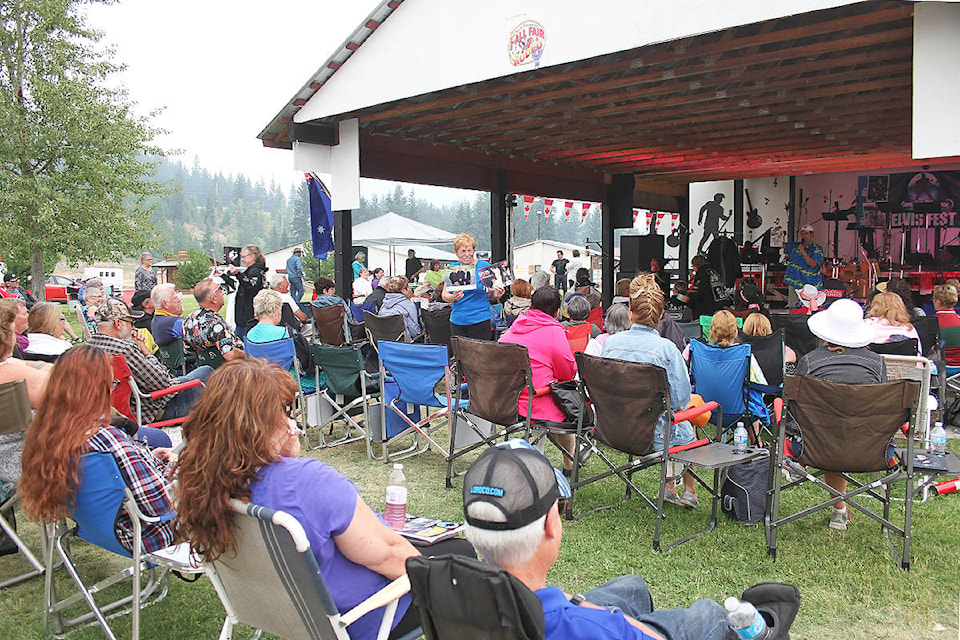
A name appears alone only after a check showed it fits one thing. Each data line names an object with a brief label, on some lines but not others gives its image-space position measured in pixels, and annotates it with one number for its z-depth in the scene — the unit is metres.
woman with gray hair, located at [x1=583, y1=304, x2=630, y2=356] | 4.85
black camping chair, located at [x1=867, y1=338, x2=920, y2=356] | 4.66
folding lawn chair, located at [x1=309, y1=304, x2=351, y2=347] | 6.57
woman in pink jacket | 4.20
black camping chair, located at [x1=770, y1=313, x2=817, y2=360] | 5.80
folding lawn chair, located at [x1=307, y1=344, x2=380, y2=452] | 4.95
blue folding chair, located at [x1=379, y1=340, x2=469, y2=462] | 4.63
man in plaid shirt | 3.95
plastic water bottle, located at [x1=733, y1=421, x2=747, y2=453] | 3.69
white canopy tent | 19.88
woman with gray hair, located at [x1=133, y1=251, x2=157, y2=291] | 10.99
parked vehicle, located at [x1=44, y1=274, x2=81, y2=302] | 20.09
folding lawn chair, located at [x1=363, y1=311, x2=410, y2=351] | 5.91
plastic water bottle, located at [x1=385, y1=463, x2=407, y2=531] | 2.37
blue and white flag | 9.11
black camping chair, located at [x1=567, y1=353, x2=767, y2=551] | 3.38
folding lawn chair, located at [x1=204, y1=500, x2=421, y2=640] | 1.68
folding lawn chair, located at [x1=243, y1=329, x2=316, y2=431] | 5.02
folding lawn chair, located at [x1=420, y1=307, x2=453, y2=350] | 7.06
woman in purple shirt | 1.77
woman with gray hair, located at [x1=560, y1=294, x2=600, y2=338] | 5.79
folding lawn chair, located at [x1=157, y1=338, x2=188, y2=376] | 5.41
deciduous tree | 15.40
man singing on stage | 13.37
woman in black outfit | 7.70
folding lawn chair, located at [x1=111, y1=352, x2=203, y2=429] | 3.74
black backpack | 3.58
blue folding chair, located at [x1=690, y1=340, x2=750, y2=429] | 4.25
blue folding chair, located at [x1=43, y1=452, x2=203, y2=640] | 2.23
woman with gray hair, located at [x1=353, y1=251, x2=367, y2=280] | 12.41
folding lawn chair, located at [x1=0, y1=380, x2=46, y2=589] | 2.79
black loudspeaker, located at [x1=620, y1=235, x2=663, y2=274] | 15.38
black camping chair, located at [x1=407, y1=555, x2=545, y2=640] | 1.19
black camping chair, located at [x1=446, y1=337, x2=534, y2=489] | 4.01
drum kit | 13.52
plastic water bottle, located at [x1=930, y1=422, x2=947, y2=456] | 3.67
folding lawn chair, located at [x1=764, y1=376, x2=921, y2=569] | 3.06
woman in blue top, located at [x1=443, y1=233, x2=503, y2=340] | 6.42
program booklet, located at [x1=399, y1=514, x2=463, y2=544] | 2.22
